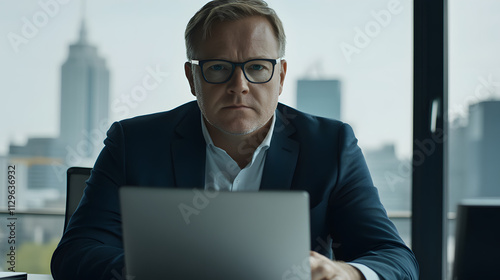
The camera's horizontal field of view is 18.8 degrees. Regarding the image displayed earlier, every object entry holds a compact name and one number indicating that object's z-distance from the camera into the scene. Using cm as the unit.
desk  226
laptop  198
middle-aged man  226
